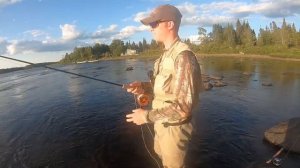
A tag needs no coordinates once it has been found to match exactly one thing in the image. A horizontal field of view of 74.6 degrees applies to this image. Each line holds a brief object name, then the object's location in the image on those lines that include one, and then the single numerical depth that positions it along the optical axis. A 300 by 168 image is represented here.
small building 119.95
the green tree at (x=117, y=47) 116.23
